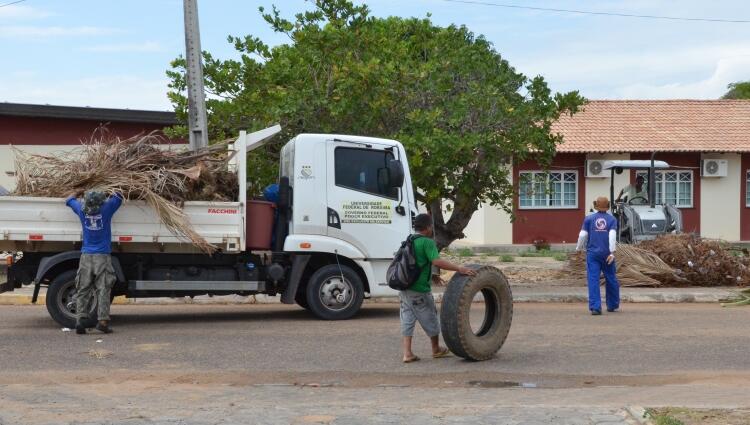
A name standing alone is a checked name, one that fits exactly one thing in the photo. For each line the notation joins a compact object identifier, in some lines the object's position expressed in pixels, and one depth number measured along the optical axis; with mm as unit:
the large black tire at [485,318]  9797
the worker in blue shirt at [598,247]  14047
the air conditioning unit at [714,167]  33594
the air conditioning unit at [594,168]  32625
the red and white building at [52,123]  24062
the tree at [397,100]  16109
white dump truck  12328
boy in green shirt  9930
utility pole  15531
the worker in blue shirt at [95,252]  11555
